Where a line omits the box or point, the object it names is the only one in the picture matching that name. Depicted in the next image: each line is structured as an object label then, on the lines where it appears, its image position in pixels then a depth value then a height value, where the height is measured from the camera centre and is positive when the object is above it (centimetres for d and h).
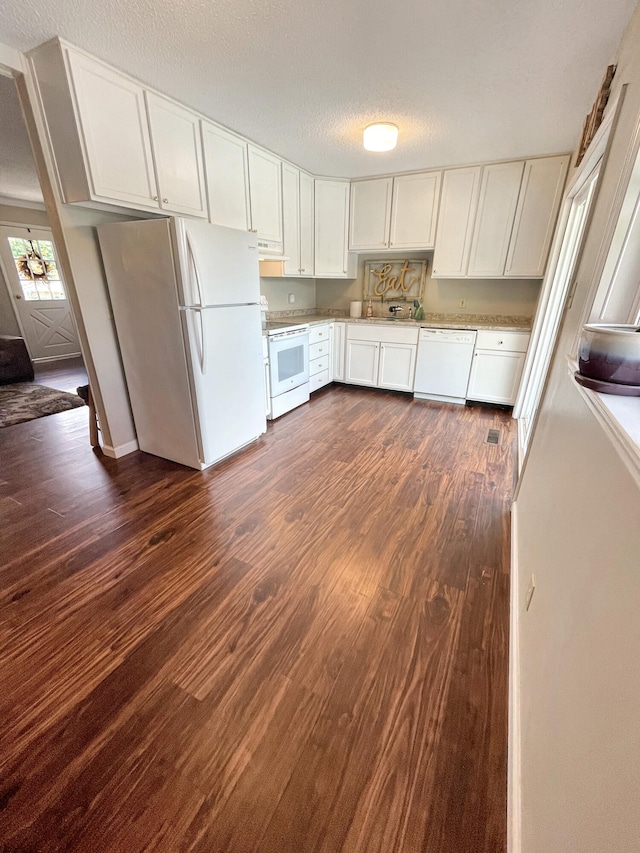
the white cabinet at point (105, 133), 190 +84
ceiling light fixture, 257 +108
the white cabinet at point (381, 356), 409 -75
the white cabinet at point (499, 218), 327 +69
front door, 528 -9
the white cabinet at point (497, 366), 356 -73
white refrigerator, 219 -28
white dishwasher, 380 -76
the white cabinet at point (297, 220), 363 +71
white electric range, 336 -73
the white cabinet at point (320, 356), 405 -76
